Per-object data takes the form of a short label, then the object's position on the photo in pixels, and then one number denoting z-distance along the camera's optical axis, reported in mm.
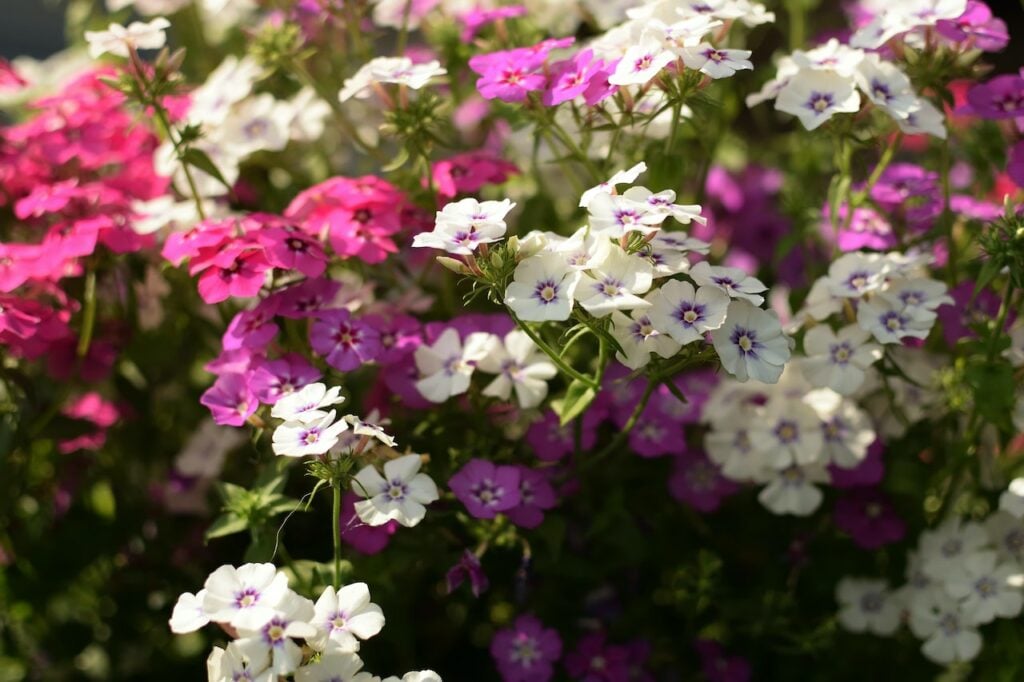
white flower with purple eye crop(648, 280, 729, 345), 797
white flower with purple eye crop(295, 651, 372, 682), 778
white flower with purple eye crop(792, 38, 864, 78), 873
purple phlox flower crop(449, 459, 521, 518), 836
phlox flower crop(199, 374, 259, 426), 852
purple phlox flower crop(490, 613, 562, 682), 891
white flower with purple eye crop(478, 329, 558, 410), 870
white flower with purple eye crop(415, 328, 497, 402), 863
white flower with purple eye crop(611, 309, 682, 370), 808
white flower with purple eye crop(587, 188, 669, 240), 793
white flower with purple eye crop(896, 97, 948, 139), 877
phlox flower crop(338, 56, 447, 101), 875
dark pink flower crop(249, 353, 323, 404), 842
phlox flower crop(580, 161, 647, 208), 805
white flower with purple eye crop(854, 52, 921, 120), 866
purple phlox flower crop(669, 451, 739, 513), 936
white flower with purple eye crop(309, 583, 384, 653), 780
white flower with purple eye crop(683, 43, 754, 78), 830
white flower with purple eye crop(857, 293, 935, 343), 857
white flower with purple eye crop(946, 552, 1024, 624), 892
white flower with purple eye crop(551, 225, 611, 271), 801
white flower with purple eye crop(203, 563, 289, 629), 770
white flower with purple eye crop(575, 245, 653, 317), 786
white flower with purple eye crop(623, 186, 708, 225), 798
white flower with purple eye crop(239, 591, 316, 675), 768
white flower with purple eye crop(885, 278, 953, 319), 871
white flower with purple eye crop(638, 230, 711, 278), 806
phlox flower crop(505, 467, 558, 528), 852
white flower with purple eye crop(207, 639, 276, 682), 769
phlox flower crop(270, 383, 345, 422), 797
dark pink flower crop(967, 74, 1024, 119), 896
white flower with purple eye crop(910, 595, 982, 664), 901
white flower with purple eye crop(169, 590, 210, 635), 777
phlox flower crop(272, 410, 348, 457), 786
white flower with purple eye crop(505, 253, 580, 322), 790
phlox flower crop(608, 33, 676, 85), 827
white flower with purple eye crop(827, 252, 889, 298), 877
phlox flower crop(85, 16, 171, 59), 892
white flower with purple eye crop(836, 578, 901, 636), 934
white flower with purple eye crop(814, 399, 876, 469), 912
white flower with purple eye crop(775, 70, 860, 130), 862
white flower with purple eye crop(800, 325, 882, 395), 866
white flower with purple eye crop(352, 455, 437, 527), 802
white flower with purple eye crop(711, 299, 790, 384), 800
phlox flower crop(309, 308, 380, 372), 857
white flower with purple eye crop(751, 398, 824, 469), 906
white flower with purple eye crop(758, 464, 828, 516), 914
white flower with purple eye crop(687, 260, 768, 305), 805
